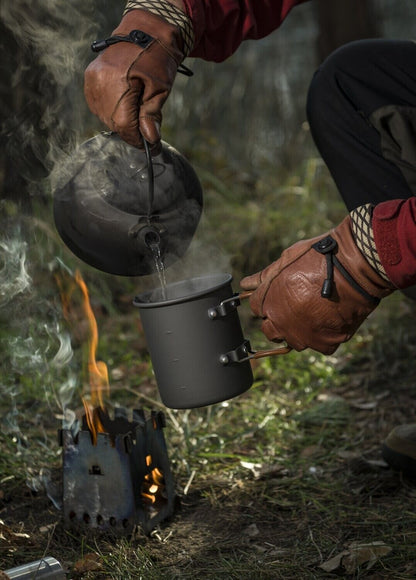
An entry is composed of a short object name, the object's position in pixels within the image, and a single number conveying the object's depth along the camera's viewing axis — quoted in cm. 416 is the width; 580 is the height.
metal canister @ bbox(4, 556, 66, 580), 178
